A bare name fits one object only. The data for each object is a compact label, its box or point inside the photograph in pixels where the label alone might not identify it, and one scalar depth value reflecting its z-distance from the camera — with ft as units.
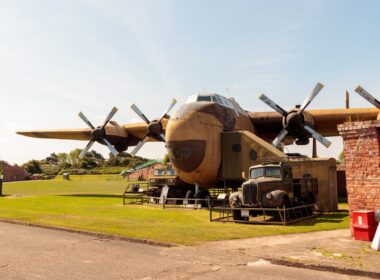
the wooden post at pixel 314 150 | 87.74
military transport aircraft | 68.85
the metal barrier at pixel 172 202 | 69.90
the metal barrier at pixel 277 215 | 45.93
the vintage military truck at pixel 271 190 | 48.11
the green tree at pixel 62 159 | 513.45
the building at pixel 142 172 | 251.19
